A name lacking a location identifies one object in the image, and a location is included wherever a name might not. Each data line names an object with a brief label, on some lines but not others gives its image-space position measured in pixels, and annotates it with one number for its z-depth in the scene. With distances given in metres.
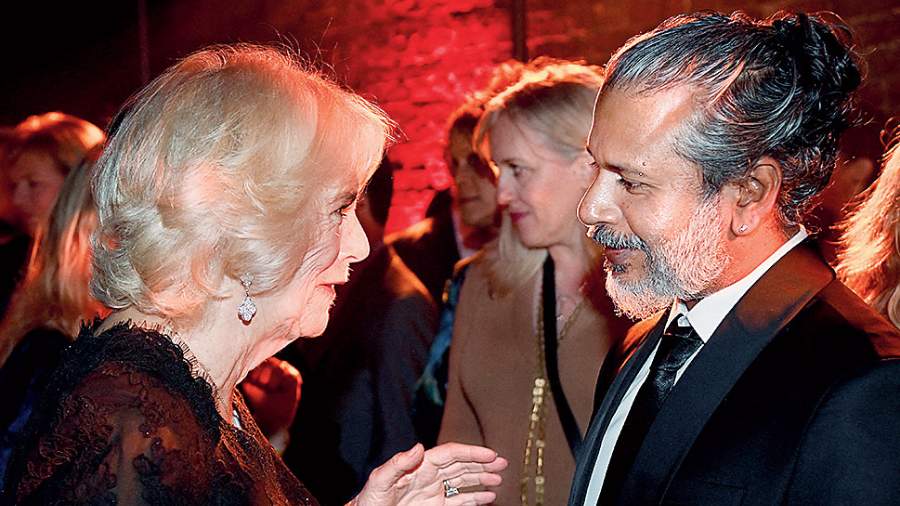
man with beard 1.80
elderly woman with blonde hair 1.81
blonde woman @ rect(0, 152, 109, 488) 3.03
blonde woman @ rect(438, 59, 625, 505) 2.97
